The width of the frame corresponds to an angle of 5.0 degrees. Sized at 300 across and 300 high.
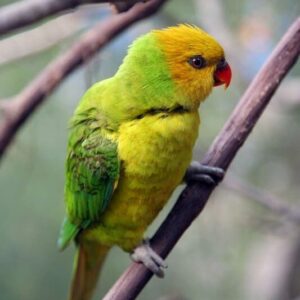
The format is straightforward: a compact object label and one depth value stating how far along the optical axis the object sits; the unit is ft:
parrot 5.32
